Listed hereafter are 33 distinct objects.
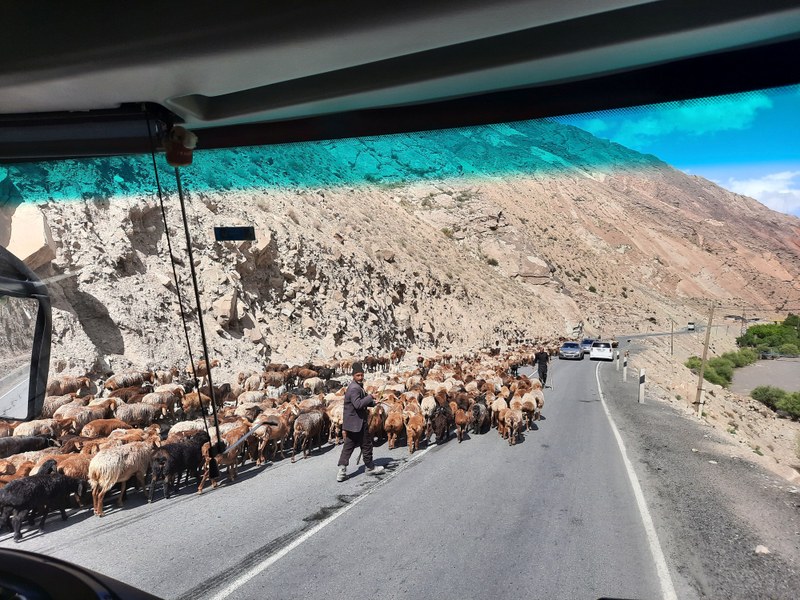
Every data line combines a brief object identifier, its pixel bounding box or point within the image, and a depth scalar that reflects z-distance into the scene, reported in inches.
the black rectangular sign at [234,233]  135.0
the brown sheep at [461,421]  469.4
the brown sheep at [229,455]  337.1
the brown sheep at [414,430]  430.0
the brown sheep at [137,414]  511.5
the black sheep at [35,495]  258.7
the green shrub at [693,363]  1876.2
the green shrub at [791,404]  1368.1
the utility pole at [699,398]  763.2
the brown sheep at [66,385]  629.0
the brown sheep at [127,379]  659.0
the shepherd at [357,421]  348.5
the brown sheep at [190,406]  585.9
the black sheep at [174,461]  320.5
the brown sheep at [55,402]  516.6
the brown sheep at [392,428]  435.6
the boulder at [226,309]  930.1
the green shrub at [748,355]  2379.6
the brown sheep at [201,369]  780.0
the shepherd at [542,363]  837.7
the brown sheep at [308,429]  420.2
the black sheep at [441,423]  461.7
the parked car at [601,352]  1430.9
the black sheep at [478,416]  493.0
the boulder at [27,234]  184.1
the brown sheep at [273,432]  397.4
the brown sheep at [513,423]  451.8
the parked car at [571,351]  1470.2
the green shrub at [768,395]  1466.5
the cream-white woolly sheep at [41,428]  401.4
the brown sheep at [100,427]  417.1
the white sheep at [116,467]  296.7
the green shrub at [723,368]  1857.8
